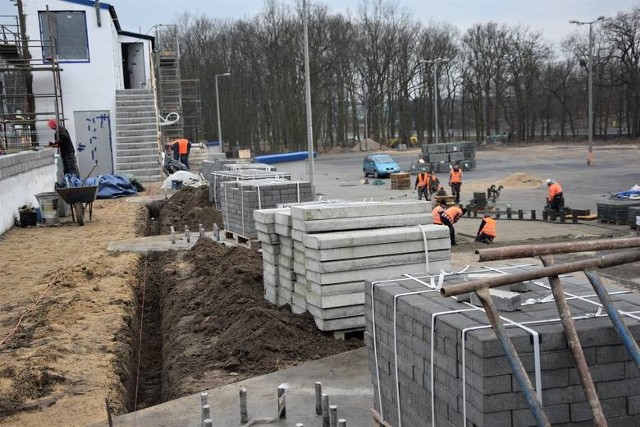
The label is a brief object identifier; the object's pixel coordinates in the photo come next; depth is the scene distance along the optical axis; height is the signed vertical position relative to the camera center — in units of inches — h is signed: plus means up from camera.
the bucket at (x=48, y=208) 860.0 -81.2
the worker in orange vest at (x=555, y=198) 863.1 -93.6
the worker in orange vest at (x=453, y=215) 711.7 -90.8
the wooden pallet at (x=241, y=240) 603.3 -94.7
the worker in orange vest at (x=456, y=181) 1119.0 -88.6
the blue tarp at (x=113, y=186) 1168.8 -80.6
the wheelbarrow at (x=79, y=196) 833.5 -67.2
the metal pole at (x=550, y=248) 173.5 -32.3
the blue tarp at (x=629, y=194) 929.5 -100.9
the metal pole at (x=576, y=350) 157.0 -53.2
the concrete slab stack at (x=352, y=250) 347.6 -60.7
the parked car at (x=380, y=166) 1708.9 -92.9
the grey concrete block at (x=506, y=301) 194.7 -48.6
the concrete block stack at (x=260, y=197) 598.9 -54.9
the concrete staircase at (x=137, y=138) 1370.6 -1.8
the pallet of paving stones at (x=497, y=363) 174.6 -61.8
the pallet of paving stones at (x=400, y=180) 1427.2 -107.8
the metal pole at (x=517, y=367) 160.6 -55.1
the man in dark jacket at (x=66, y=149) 1034.7 -14.4
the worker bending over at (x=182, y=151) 1519.4 -33.8
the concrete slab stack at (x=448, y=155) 1844.2 -79.9
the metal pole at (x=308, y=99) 870.4 +39.3
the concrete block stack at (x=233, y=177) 750.0 -47.7
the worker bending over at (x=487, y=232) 695.7 -105.4
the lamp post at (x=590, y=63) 1582.2 +124.9
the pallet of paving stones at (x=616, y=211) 810.8 -105.6
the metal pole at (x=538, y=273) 171.8 -36.9
